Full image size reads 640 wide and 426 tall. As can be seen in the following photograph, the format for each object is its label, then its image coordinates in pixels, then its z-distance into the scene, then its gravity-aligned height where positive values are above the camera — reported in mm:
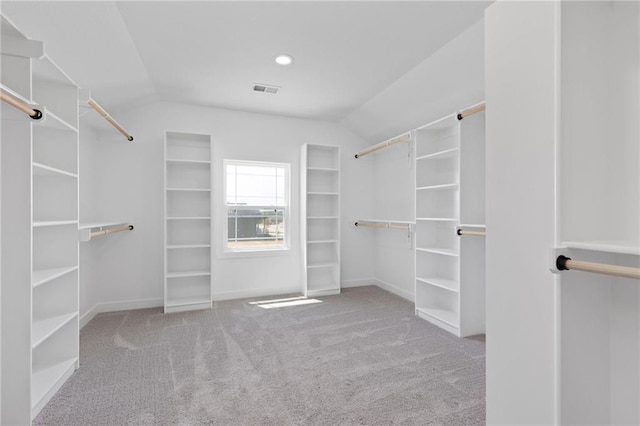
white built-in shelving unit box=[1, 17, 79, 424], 1641 -120
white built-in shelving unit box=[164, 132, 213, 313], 3832 -80
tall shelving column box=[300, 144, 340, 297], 4449 -79
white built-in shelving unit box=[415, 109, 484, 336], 2916 -123
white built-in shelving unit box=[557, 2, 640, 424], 1067 +37
